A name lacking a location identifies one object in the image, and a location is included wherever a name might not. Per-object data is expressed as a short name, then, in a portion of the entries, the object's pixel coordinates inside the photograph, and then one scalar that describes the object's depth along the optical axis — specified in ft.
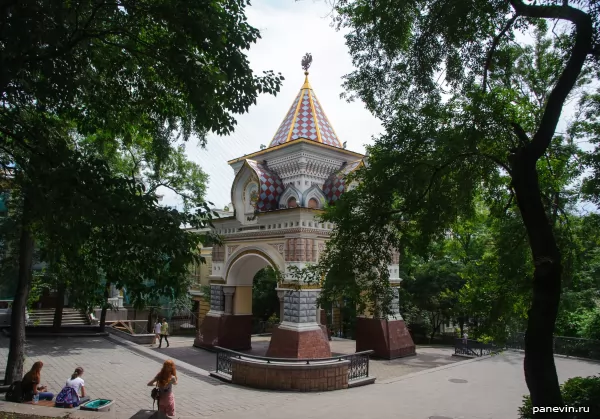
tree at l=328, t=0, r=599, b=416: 18.79
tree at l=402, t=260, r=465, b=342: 69.97
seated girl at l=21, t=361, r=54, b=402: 27.78
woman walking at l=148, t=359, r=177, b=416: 26.25
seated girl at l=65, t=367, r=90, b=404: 27.92
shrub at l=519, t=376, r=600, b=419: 22.00
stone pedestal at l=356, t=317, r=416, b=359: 53.36
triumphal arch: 46.32
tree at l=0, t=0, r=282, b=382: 14.85
